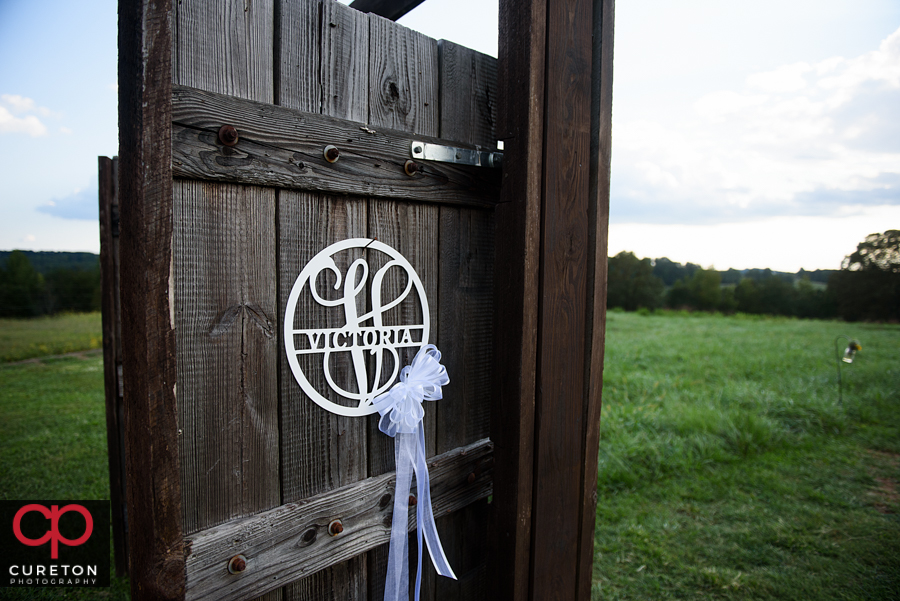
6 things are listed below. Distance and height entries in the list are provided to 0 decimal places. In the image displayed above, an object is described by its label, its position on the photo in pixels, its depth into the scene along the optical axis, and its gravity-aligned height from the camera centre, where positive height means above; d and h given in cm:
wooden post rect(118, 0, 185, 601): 93 -1
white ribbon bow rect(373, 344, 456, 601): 134 -48
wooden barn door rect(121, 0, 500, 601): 99 +6
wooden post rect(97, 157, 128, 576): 257 -38
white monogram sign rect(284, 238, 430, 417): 121 -13
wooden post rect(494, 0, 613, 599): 142 +1
